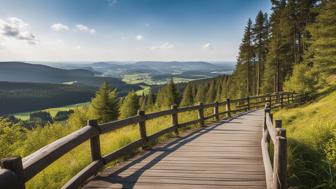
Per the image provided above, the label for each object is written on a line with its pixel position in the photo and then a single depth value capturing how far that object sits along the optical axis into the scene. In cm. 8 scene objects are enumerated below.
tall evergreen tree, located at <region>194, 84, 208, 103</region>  9770
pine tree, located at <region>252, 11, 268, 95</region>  4578
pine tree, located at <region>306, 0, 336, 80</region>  2681
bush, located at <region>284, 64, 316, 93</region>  3081
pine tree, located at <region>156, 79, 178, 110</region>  6198
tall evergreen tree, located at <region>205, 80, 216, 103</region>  9369
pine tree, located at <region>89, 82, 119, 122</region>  4090
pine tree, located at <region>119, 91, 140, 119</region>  5050
